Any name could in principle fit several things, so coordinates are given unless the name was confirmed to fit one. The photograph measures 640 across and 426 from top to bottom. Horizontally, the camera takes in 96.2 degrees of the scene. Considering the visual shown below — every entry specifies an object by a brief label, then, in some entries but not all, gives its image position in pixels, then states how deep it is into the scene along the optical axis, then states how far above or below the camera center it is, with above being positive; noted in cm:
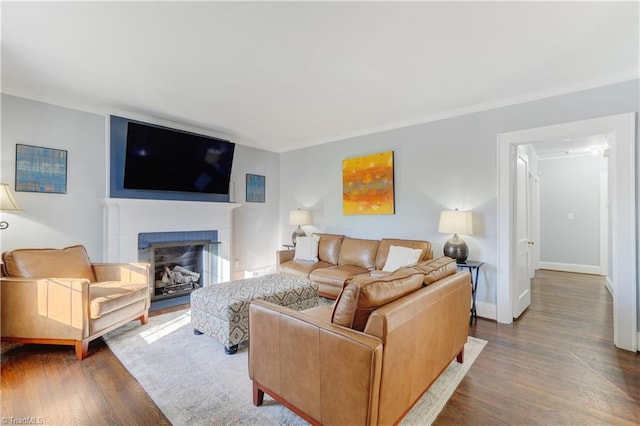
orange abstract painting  421 +47
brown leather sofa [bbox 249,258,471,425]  127 -69
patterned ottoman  249 -83
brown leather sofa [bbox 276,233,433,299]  366 -66
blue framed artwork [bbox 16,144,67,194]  303 +48
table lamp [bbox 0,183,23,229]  255 +10
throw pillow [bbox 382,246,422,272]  347 -52
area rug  172 -121
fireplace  355 -19
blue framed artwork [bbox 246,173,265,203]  520 +47
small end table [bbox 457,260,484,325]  323 -64
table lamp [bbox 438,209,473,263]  326 -15
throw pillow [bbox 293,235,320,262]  448 -54
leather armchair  242 -79
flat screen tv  364 +75
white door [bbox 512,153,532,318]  344 -35
